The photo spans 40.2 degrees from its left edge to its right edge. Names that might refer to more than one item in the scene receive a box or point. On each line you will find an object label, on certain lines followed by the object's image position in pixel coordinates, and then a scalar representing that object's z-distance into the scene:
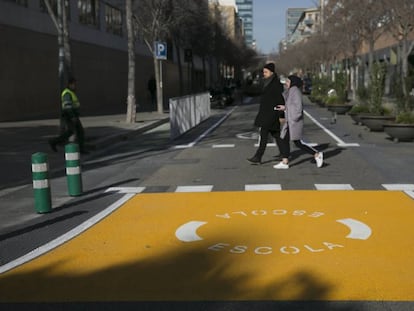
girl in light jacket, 10.80
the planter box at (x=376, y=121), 17.53
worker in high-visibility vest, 13.56
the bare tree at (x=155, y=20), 29.99
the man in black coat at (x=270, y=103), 10.88
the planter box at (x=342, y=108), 26.70
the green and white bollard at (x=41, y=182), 7.45
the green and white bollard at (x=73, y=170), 8.53
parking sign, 25.44
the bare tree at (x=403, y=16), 26.75
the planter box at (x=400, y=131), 14.72
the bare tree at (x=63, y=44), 15.59
